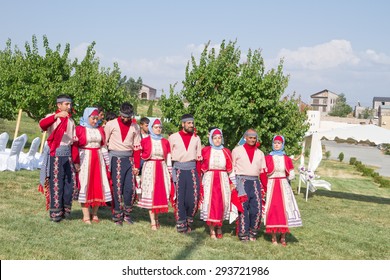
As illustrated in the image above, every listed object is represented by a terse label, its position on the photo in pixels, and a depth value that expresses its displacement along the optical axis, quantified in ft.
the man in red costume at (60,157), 25.36
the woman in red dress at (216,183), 26.20
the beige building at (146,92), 426.10
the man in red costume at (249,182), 26.21
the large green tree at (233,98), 49.08
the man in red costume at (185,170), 26.55
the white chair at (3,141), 45.68
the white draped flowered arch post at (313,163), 55.72
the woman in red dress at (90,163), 26.20
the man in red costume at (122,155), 26.63
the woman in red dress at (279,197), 26.32
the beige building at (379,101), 492.95
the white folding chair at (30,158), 48.06
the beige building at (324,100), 484.33
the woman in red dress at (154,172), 26.73
